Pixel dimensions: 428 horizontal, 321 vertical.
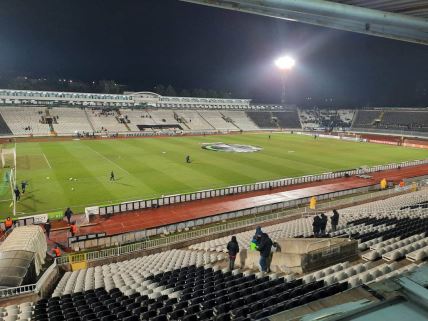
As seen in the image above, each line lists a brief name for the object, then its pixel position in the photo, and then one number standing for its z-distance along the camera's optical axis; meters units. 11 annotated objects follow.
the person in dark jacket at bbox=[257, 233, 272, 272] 10.14
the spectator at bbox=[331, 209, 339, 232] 17.92
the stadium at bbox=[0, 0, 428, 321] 5.28
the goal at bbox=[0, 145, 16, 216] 30.23
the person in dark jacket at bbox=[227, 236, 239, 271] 11.51
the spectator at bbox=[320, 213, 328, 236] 16.27
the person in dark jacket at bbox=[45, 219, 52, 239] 20.88
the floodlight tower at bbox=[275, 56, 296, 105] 105.25
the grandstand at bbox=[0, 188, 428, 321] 6.91
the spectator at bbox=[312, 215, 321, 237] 16.04
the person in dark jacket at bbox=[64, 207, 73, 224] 22.36
